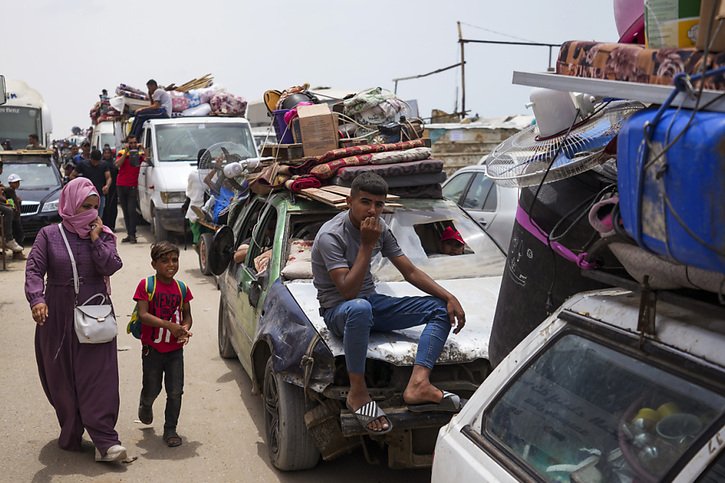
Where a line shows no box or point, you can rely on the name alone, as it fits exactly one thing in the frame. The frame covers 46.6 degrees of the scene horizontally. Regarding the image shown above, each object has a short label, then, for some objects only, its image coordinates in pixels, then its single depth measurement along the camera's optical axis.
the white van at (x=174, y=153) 14.75
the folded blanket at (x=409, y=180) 6.18
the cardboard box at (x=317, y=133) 6.86
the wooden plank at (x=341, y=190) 5.70
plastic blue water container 1.65
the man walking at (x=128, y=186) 15.94
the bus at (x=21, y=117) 26.62
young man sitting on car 4.12
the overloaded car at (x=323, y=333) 4.34
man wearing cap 13.52
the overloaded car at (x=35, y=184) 15.62
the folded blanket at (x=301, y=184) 6.09
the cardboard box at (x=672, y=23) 2.04
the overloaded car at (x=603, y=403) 1.88
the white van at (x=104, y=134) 25.45
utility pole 25.11
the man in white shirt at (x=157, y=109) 16.69
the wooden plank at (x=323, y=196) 5.48
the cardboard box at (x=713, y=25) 1.83
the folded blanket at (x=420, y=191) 6.29
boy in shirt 5.32
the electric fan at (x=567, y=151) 2.74
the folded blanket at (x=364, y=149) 6.47
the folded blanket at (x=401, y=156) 6.31
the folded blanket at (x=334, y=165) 6.20
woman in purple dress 5.05
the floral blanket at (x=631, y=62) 1.89
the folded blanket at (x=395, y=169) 6.16
